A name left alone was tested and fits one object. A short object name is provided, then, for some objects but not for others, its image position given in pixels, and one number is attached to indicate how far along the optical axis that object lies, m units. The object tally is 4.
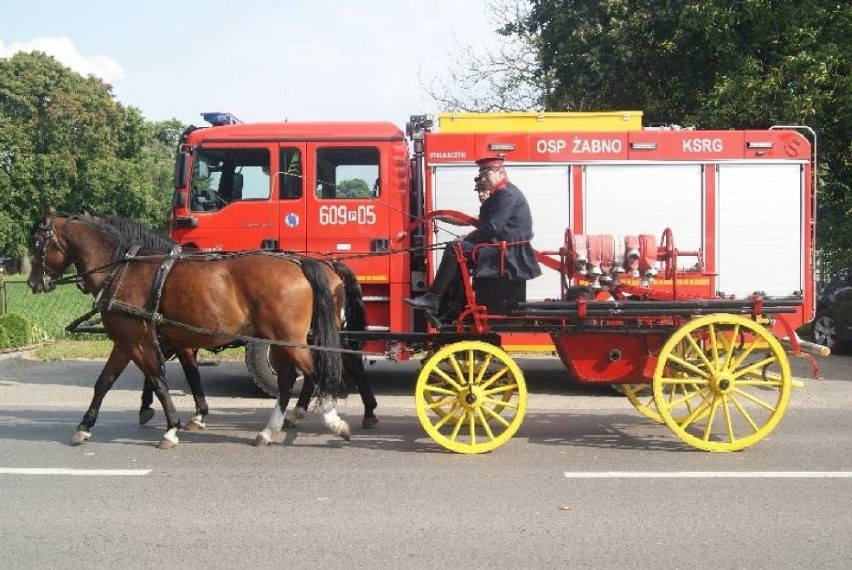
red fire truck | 9.62
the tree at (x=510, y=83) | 21.29
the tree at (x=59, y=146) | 44.75
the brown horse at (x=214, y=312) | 7.05
